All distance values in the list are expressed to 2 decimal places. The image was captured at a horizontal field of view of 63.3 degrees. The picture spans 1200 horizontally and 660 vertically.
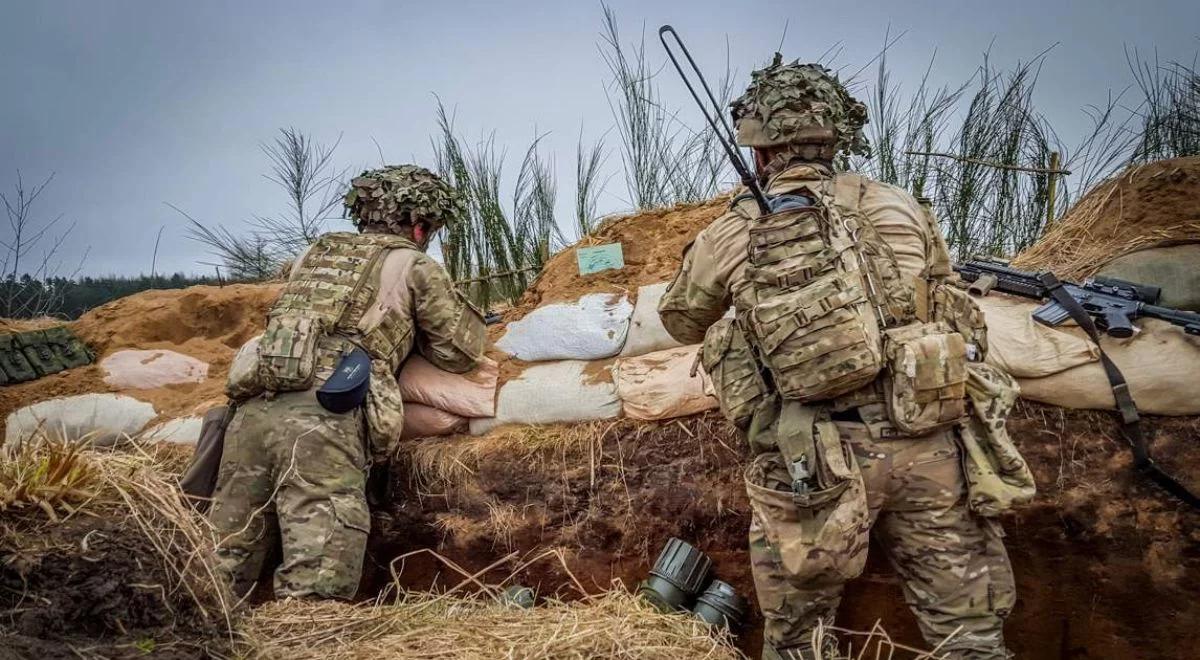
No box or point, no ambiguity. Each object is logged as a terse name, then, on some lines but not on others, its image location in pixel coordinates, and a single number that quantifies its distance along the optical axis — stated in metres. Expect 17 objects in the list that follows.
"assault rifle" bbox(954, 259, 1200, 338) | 3.50
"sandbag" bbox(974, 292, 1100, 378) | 3.58
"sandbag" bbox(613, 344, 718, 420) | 4.09
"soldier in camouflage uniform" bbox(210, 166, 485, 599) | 3.61
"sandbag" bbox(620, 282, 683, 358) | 4.46
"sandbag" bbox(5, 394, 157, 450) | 4.86
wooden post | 5.78
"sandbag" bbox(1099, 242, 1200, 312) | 3.78
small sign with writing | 4.98
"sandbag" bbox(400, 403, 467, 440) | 4.36
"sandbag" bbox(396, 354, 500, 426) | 4.34
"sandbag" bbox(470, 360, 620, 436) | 4.26
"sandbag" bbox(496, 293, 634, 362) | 4.54
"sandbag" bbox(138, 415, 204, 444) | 4.72
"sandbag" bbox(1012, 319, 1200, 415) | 3.44
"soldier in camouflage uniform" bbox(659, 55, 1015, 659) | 2.76
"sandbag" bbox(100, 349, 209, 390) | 5.22
